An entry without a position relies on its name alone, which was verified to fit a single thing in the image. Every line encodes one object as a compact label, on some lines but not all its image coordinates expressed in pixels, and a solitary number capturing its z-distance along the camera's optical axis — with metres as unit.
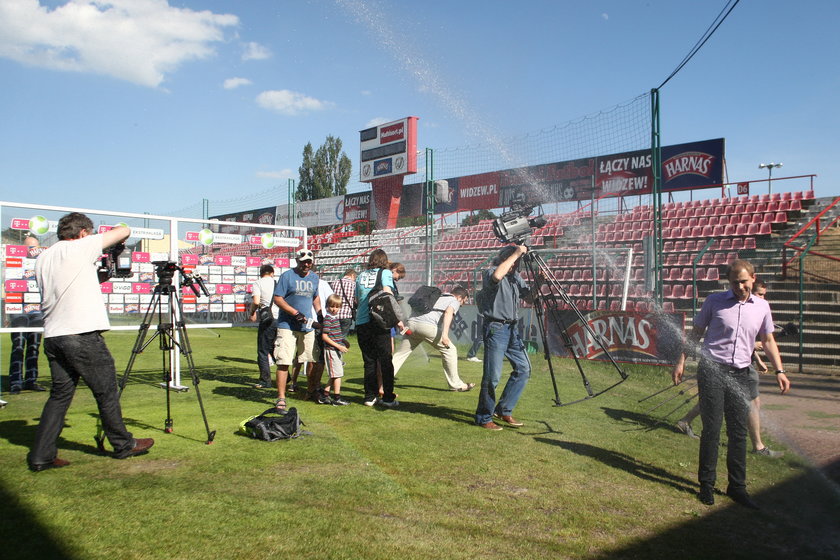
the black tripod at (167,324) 5.64
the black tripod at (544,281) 6.09
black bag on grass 5.49
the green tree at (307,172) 44.80
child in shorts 7.19
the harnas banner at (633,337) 10.45
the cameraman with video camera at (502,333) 5.93
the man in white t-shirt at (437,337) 8.18
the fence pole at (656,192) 10.75
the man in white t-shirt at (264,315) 8.62
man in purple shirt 4.25
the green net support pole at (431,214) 14.67
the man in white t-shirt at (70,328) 4.46
